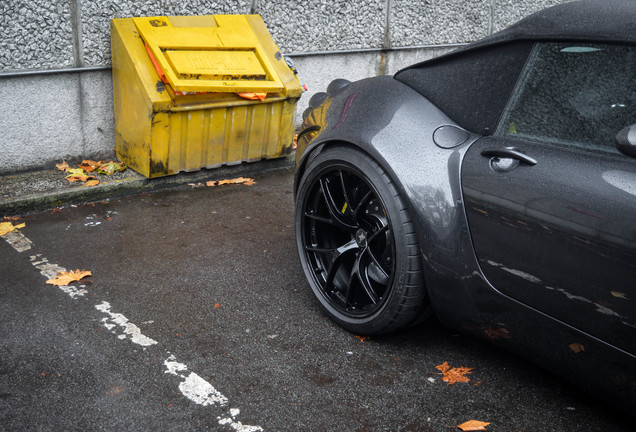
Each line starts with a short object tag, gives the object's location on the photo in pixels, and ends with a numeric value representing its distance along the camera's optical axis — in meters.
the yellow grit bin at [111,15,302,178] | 4.90
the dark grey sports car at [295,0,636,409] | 2.21
